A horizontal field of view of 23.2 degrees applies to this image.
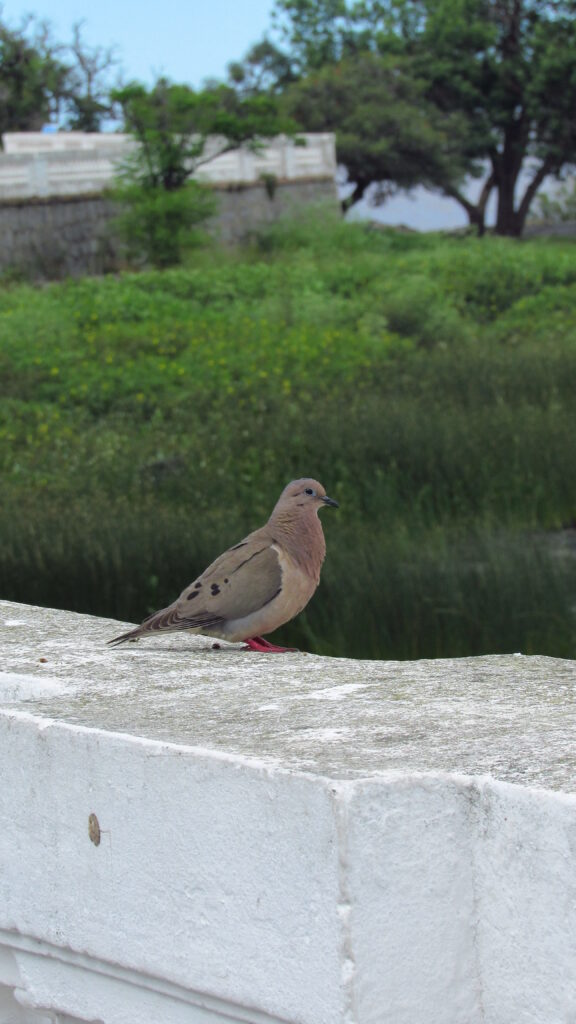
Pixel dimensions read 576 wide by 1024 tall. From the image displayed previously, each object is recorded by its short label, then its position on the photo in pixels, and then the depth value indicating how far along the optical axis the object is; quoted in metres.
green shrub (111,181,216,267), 22.80
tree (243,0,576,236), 37.12
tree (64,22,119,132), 39.97
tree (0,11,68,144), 37.56
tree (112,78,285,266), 22.89
